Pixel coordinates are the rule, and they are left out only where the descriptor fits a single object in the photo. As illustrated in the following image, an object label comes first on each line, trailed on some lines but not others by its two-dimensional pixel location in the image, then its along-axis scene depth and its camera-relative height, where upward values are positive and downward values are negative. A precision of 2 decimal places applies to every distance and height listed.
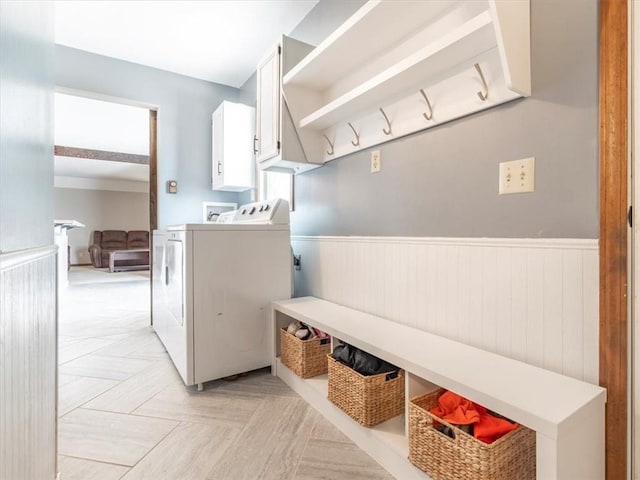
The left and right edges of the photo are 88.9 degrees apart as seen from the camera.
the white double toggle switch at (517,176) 1.12 +0.22
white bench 0.78 -0.43
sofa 7.92 -0.18
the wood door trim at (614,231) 0.89 +0.02
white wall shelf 1.08 +0.69
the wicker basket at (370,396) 1.29 -0.64
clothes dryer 1.80 -0.31
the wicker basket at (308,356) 1.73 -0.63
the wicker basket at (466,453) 0.87 -0.62
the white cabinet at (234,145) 3.04 +0.88
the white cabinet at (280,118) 2.09 +0.79
